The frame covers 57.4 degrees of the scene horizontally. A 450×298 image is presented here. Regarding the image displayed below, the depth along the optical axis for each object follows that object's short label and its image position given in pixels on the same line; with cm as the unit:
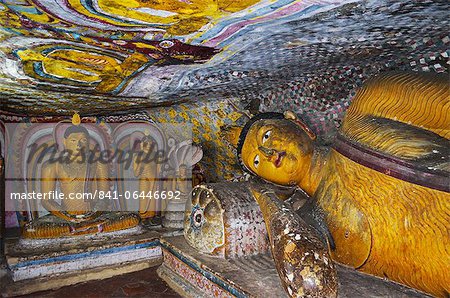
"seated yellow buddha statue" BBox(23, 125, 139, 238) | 402
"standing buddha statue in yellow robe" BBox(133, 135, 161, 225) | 475
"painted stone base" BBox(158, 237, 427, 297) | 228
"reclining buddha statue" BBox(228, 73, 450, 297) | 181
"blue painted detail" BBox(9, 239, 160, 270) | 344
